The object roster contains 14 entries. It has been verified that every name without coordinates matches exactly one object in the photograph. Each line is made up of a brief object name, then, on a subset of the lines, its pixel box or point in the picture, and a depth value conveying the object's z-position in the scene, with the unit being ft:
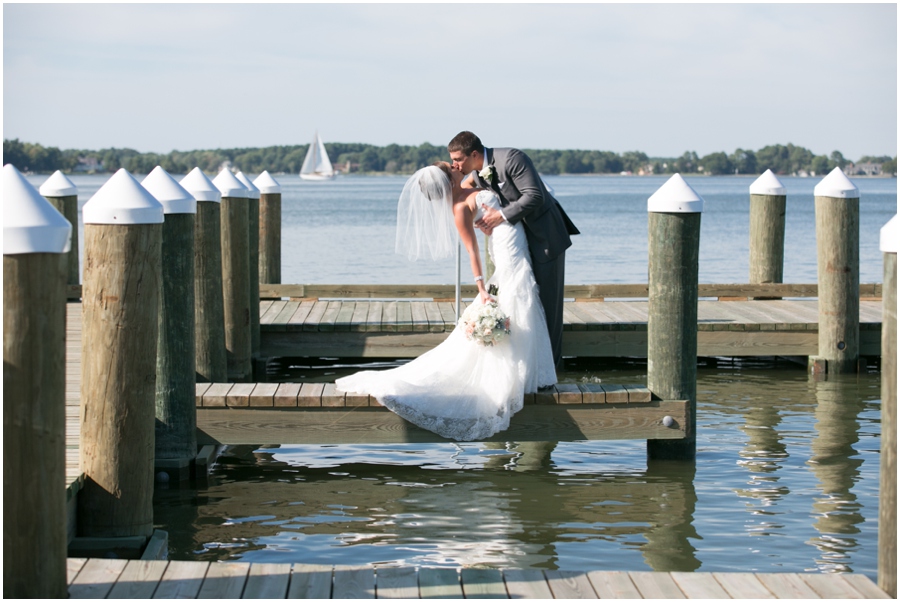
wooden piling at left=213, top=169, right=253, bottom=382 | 31.30
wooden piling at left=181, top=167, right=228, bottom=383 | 26.48
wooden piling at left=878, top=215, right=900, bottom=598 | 12.83
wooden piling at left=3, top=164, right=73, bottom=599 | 12.35
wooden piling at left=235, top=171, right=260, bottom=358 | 33.24
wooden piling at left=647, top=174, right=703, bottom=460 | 22.06
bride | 21.61
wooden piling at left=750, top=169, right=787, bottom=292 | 40.19
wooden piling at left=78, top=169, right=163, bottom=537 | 16.98
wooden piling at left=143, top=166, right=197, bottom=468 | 21.57
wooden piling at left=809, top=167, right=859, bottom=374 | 33.47
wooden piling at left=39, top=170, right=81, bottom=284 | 41.14
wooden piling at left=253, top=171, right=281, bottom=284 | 44.60
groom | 21.66
